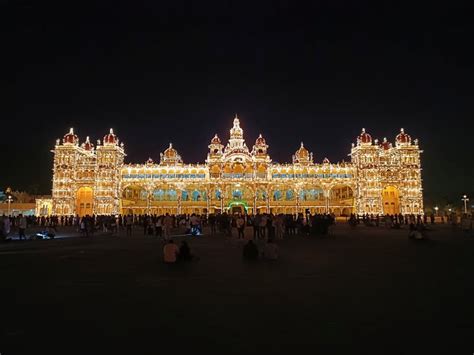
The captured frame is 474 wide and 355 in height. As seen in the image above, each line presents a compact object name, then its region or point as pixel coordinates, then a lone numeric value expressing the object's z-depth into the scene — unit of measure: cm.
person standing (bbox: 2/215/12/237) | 1981
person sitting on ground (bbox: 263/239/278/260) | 1182
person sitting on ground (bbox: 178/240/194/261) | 1173
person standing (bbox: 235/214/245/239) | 1910
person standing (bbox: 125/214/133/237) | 2400
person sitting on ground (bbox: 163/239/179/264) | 1123
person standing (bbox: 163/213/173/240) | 1802
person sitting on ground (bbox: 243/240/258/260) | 1220
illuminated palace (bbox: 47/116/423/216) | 5509
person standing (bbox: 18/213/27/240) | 2031
